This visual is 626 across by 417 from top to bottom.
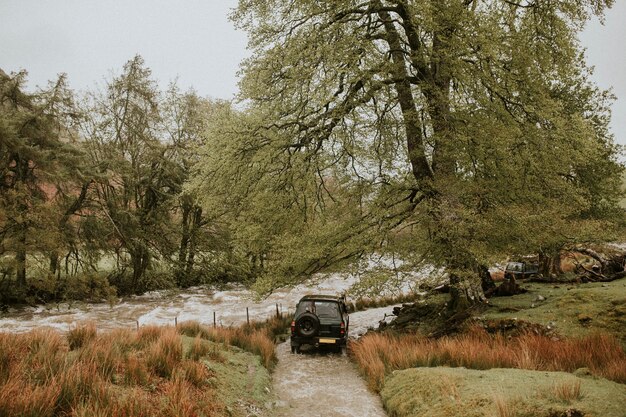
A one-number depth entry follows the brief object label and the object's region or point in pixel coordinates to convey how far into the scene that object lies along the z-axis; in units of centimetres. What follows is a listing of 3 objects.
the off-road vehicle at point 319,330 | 1176
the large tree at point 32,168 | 1766
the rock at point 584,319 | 900
